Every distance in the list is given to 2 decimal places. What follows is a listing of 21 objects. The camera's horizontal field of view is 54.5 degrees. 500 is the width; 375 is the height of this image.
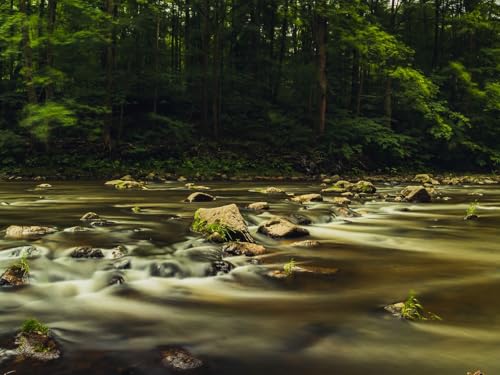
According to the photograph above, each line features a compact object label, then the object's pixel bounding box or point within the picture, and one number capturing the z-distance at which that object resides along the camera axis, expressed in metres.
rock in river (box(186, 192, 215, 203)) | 11.51
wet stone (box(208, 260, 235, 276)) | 5.04
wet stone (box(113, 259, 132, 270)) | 5.05
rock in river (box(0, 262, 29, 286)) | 4.45
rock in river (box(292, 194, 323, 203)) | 11.61
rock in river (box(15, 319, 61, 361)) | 2.87
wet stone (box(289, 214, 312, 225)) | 8.47
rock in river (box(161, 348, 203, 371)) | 2.82
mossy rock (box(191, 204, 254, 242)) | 6.34
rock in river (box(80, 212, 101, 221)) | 8.03
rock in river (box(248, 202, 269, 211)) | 9.63
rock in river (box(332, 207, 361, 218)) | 9.55
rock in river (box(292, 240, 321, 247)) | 6.50
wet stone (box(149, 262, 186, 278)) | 5.00
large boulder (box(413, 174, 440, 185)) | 20.31
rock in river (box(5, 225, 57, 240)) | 6.29
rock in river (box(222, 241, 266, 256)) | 5.76
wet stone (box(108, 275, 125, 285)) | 4.62
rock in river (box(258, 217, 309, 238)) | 6.94
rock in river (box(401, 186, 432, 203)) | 12.66
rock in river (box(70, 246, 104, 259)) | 5.30
